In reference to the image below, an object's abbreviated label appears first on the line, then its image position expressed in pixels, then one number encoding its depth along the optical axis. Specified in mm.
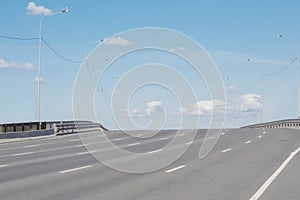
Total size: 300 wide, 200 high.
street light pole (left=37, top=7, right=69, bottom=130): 41969
